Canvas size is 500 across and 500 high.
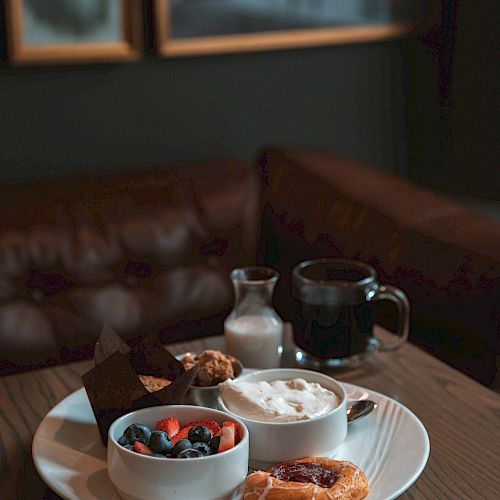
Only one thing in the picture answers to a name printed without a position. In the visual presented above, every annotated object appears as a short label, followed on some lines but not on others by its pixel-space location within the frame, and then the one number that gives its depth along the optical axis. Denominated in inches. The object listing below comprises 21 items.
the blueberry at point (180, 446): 35.2
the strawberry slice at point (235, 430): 36.2
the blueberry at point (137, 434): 36.0
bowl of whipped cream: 37.4
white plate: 36.6
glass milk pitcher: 45.1
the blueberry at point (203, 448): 35.2
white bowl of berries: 34.8
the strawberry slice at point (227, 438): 35.5
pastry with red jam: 34.8
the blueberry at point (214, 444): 35.5
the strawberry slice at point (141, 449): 35.5
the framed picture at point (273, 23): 64.8
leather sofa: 53.9
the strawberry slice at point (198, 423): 36.4
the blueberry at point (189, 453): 34.9
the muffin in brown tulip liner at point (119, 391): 38.6
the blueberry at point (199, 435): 35.8
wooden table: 37.6
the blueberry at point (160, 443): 35.5
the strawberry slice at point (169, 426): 36.6
